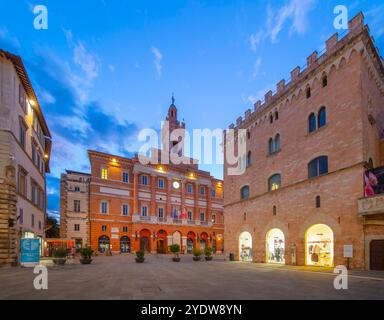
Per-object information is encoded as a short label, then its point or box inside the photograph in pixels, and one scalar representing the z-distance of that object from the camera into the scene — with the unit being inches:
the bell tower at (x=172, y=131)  2527.6
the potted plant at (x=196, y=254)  1178.0
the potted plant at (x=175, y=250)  1136.2
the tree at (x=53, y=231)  2576.3
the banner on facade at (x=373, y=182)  629.0
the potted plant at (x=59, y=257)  902.1
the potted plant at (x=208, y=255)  1210.0
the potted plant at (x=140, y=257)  1048.8
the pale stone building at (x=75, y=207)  1708.9
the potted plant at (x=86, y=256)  969.5
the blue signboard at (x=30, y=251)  780.2
